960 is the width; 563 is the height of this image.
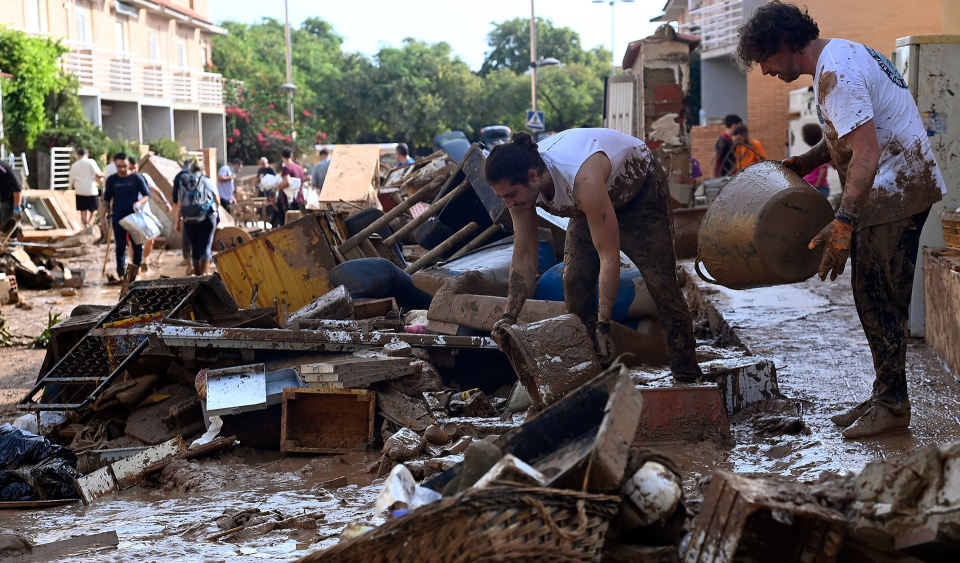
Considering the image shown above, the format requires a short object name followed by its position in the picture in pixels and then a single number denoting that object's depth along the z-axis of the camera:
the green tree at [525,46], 64.38
